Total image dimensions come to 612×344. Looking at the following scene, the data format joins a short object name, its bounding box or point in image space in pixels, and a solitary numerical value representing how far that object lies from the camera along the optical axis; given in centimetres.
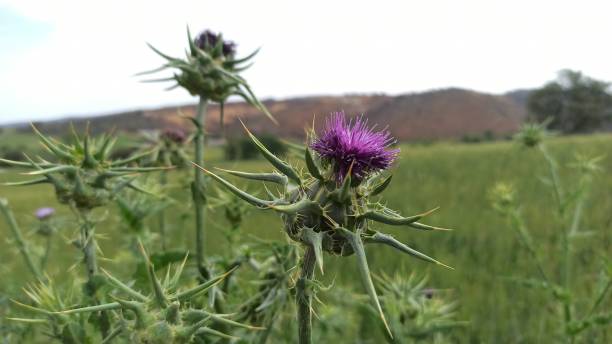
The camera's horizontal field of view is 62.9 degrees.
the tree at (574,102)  4288
